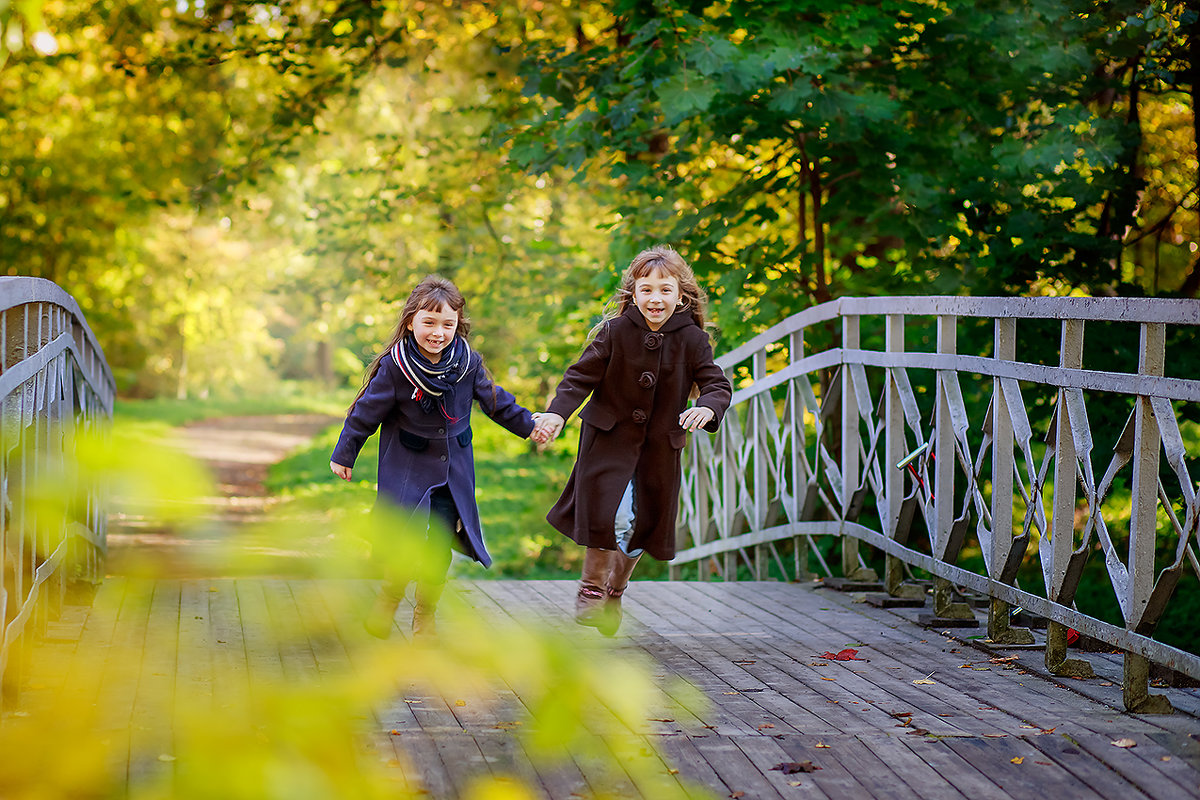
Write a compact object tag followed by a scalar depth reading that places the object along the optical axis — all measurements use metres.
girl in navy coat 9.08
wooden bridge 2.11
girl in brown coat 9.62
